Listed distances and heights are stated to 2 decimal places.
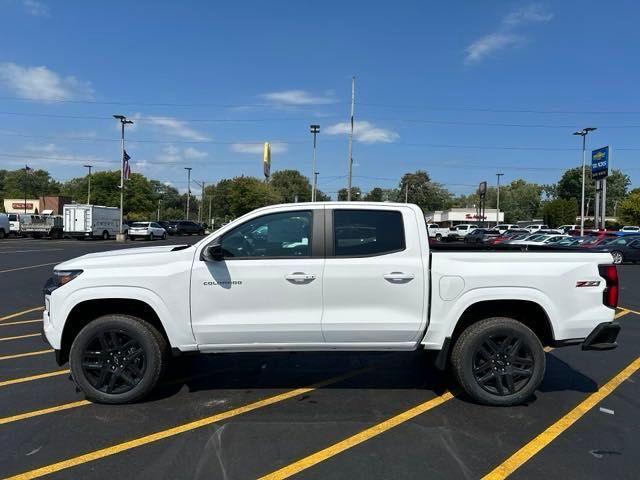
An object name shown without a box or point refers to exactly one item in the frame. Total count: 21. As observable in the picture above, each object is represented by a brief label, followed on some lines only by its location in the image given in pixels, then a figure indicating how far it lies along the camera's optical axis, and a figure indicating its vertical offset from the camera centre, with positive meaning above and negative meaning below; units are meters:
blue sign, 49.53 +6.77
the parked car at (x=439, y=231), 61.53 -0.07
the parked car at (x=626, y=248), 26.92 -0.65
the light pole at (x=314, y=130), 51.81 +9.48
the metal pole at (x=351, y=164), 44.14 +5.30
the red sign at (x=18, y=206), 85.03 +2.32
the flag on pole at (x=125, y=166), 41.03 +4.37
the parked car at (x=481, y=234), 52.84 -0.24
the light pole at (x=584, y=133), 48.31 +9.19
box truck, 41.09 +0.14
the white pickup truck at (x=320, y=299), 4.77 -0.64
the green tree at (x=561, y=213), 91.94 +3.57
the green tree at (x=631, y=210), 78.56 +3.76
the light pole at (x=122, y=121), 41.62 +7.92
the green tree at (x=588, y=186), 130.50 +12.09
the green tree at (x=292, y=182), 132.56 +11.52
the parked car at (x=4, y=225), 41.91 -0.38
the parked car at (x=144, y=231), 45.78 -0.63
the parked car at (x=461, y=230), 63.53 +0.13
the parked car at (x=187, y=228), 60.38 -0.38
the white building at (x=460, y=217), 103.81 +2.87
